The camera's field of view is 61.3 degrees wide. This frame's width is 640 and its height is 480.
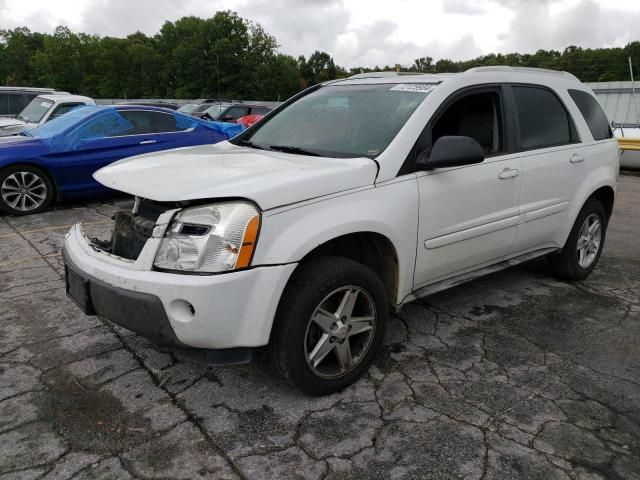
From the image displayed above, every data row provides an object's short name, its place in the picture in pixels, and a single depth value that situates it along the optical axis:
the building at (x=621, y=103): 18.42
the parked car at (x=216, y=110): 15.71
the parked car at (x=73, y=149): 7.07
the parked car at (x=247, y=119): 13.60
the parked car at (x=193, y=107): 17.89
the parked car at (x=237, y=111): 15.52
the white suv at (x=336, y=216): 2.48
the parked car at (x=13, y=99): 13.19
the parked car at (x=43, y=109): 10.63
